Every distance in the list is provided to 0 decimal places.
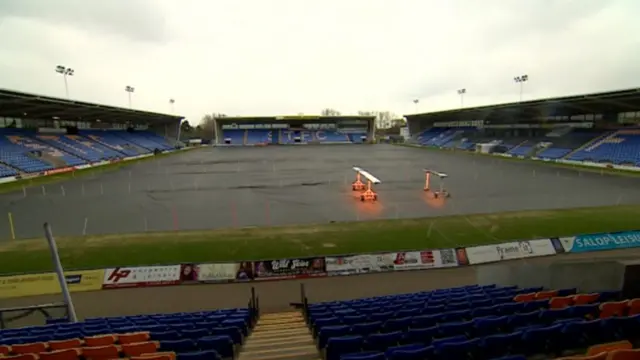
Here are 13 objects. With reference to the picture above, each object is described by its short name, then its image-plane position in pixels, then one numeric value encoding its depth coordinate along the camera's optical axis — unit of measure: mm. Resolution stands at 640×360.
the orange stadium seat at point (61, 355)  4746
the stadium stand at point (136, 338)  4938
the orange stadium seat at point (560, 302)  6621
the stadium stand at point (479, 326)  4672
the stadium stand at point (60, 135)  39250
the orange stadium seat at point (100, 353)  4977
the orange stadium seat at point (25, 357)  4531
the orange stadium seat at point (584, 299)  6637
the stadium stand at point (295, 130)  97000
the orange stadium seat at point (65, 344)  5414
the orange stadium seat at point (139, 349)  5199
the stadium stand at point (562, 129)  42312
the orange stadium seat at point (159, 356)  4488
